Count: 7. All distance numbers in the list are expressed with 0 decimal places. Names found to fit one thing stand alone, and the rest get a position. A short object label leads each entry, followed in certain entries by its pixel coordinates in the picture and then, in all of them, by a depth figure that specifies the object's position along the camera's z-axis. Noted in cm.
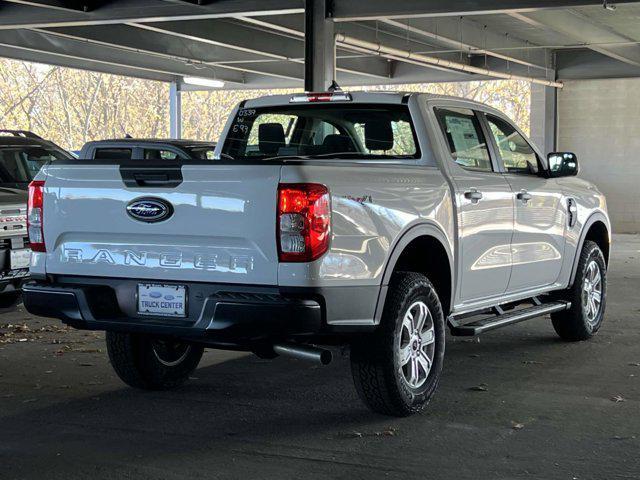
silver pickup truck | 530
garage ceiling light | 2580
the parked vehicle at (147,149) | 1181
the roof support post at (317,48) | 1405
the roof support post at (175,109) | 2902
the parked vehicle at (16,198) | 969
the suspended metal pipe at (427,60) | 1693
